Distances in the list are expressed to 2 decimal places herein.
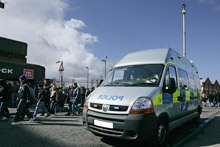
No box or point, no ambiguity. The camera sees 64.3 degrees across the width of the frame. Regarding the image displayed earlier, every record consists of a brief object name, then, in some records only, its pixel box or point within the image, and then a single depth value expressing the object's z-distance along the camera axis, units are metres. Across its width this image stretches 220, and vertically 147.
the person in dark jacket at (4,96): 7.06
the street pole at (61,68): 10.78
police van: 3.37
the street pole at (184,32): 15.07
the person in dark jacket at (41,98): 7.72
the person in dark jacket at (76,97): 8.84
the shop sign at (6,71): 21.75
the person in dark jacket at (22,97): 6.13
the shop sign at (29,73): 24.10
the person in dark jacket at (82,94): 12.37
